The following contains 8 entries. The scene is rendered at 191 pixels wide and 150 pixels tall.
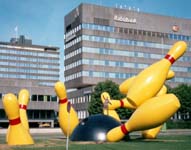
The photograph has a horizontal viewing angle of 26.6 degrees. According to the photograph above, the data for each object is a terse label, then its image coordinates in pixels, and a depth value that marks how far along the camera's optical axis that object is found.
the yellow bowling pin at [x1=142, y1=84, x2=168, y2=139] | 21.78
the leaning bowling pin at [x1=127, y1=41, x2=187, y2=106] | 18.14
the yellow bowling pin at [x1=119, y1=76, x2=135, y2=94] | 20.71
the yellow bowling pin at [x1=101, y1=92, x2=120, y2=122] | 20.86
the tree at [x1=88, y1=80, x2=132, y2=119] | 60.81
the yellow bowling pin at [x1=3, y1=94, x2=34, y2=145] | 17.28
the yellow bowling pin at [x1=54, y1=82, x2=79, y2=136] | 19.59
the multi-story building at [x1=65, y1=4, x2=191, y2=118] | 85.31
